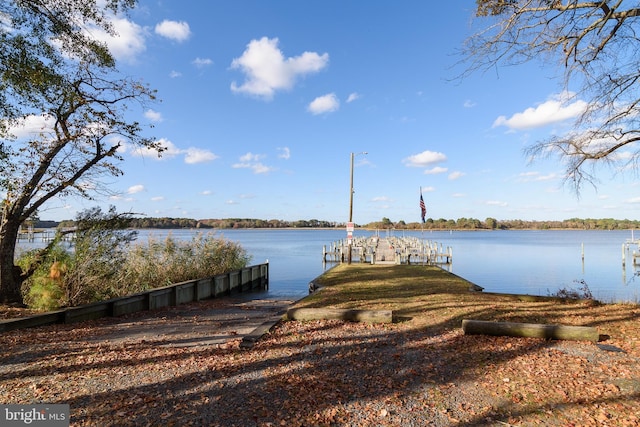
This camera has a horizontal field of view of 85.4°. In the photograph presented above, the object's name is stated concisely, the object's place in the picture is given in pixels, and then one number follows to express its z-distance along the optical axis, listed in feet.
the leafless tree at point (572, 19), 19.12
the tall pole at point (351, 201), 79.56
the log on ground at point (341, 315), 23.15
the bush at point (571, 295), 34.99
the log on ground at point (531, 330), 18.44
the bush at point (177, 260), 43.70
